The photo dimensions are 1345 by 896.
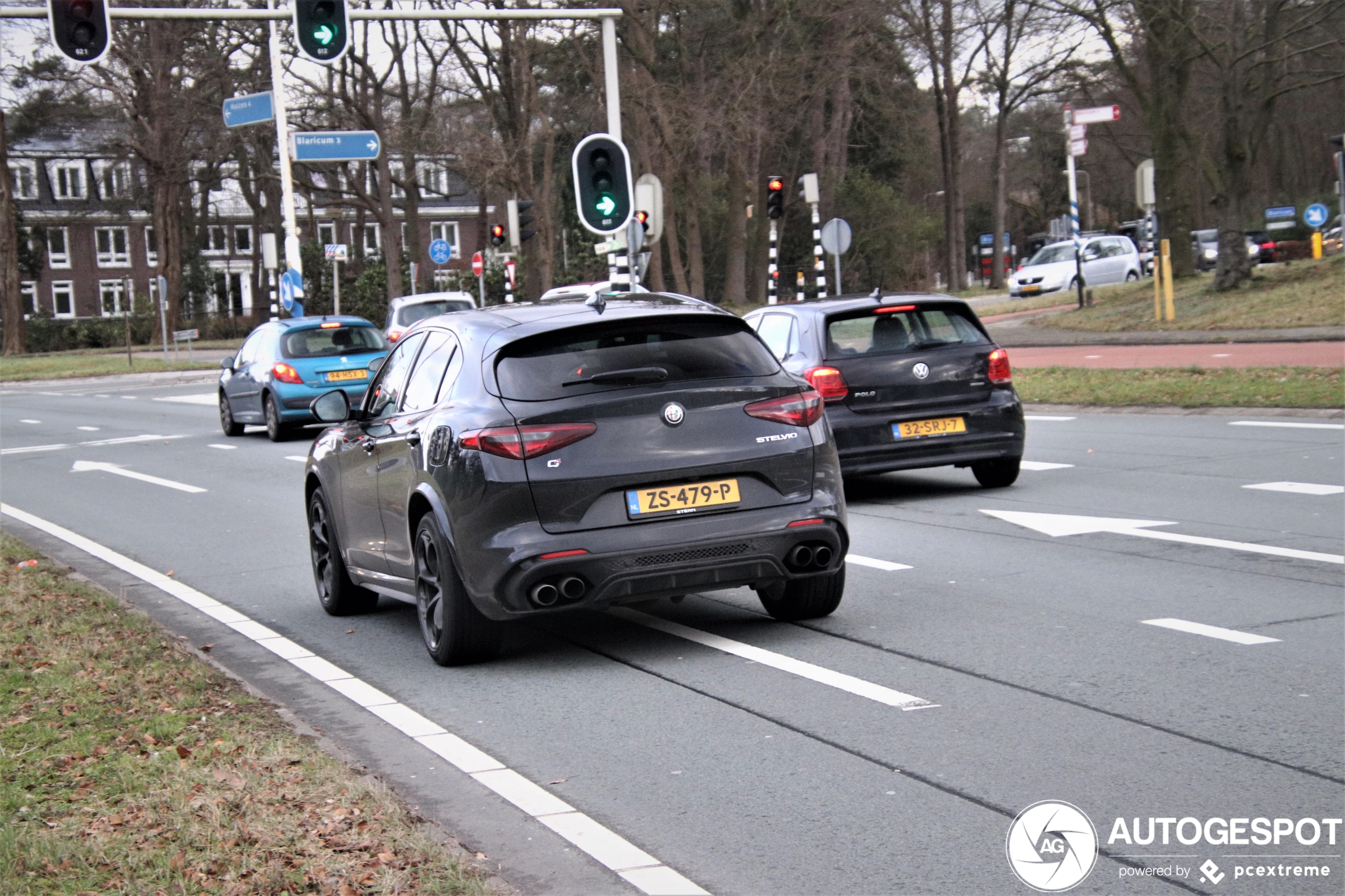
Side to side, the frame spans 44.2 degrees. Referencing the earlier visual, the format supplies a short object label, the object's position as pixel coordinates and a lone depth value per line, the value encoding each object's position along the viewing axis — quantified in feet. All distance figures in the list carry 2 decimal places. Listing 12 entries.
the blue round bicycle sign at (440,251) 165.37
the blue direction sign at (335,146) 93.61
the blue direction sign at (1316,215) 184.24
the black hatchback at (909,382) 40.93
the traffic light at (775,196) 105.81
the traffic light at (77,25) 65.62
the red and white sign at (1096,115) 109.29
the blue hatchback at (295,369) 73.97
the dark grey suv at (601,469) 23.12
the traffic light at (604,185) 65.00
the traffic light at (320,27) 67.46
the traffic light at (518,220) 116.37
